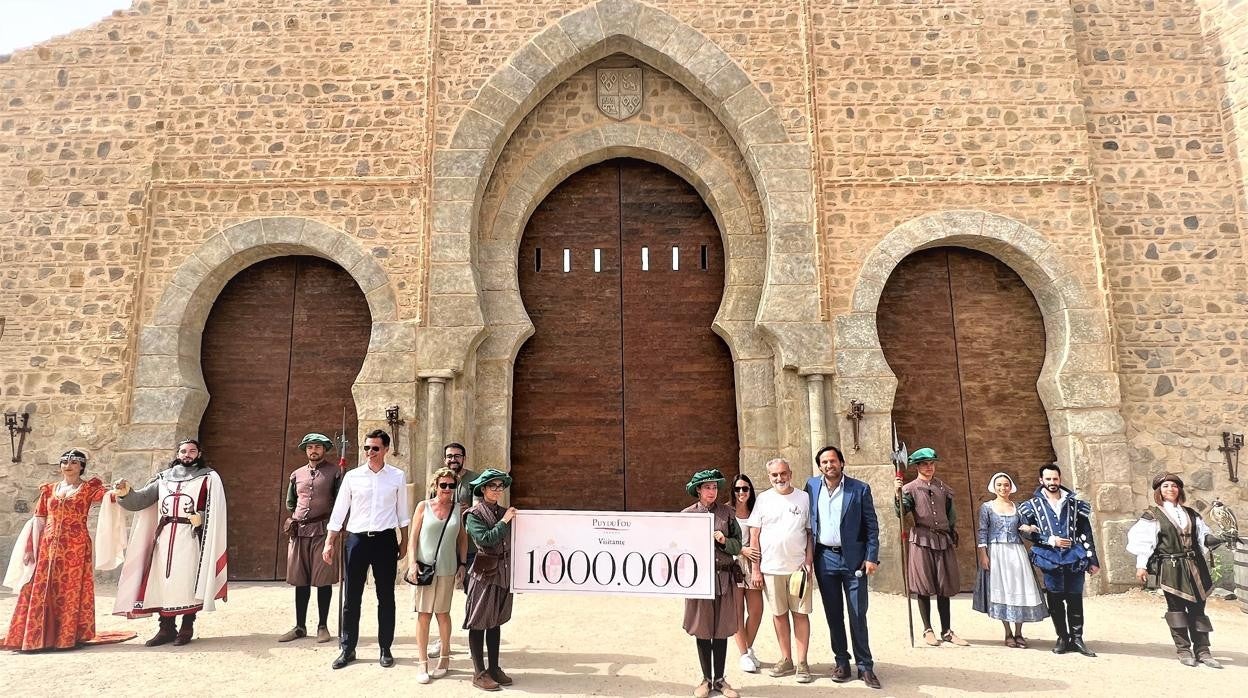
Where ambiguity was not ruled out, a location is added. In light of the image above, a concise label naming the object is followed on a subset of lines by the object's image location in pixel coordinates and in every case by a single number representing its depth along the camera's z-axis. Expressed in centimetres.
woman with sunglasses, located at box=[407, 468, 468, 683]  474
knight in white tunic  554
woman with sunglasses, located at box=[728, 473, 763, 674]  488
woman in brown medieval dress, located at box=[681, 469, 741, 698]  439
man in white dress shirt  498
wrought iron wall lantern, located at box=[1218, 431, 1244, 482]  773
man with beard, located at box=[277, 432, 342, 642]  559
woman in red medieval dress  534
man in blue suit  465
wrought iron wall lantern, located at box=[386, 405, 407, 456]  753
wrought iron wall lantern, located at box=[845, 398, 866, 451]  761
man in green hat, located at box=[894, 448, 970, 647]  562
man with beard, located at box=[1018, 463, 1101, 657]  534
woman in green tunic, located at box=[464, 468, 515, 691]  445
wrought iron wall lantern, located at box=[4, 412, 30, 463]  783
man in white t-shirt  479
